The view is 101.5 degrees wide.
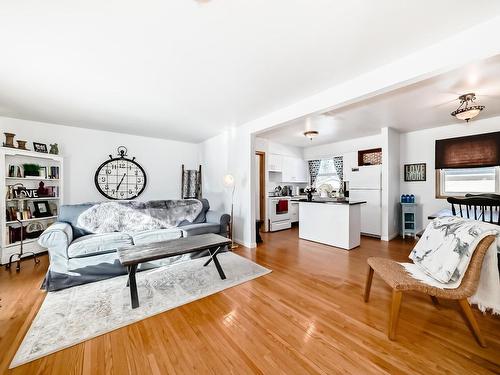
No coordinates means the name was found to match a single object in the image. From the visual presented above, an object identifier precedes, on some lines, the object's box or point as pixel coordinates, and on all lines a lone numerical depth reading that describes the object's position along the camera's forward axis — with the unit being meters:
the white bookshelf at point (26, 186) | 3.12
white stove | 5.38
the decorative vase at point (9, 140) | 3.22
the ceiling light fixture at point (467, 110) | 2.72
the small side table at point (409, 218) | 4.63
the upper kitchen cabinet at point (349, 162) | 5.28
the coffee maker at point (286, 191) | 6.17
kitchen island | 3.78
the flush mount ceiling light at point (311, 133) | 4.30
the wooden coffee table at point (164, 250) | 2.05
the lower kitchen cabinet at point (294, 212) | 5.94
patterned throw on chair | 1.59
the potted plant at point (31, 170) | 3.48
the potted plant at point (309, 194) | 4.48
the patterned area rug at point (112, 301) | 1.60
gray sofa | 2.38
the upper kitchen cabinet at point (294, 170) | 6.12
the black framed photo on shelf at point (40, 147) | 3.58
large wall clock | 4.32
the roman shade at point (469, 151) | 3.78
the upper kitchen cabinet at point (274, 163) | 5.67
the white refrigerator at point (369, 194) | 4.62
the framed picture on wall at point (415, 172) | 4.59
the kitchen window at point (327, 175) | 6.20
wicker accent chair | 1.51
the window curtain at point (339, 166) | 5.97
